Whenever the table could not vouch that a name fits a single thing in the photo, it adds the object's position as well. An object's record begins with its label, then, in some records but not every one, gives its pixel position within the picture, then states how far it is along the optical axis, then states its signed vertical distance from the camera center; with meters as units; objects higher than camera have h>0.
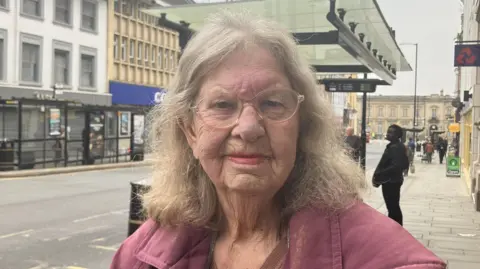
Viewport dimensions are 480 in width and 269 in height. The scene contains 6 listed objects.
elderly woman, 1.40 -0.10
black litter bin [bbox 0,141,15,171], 18.97 -1.08
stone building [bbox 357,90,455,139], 108.31 +4.86
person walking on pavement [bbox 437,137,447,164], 36.91 -0.86
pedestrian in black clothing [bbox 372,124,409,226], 8.58 -0.60
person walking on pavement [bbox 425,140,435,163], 36.79 -1.17
